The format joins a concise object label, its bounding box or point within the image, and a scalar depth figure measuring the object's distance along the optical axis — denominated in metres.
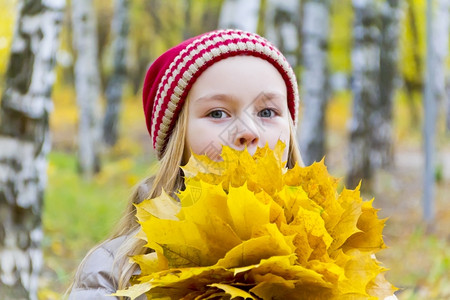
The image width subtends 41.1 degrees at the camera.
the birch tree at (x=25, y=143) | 3.73
